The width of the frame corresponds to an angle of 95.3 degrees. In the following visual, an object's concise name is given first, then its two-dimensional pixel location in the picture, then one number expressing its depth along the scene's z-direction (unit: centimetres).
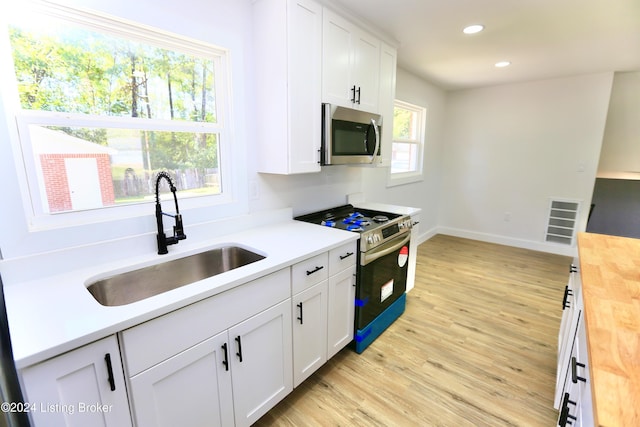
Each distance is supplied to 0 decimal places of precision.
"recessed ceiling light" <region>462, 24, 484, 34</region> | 232
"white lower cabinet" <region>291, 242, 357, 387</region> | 164
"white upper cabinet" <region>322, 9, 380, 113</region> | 198
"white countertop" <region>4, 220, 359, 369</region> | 85
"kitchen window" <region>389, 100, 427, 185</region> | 385
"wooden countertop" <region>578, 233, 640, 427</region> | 66
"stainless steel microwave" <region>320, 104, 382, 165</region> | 203
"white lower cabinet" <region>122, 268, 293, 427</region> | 104
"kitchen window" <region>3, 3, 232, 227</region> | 126
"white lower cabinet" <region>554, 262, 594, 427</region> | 88
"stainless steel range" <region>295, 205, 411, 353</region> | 204
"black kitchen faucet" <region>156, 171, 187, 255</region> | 150
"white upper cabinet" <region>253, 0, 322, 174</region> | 175
